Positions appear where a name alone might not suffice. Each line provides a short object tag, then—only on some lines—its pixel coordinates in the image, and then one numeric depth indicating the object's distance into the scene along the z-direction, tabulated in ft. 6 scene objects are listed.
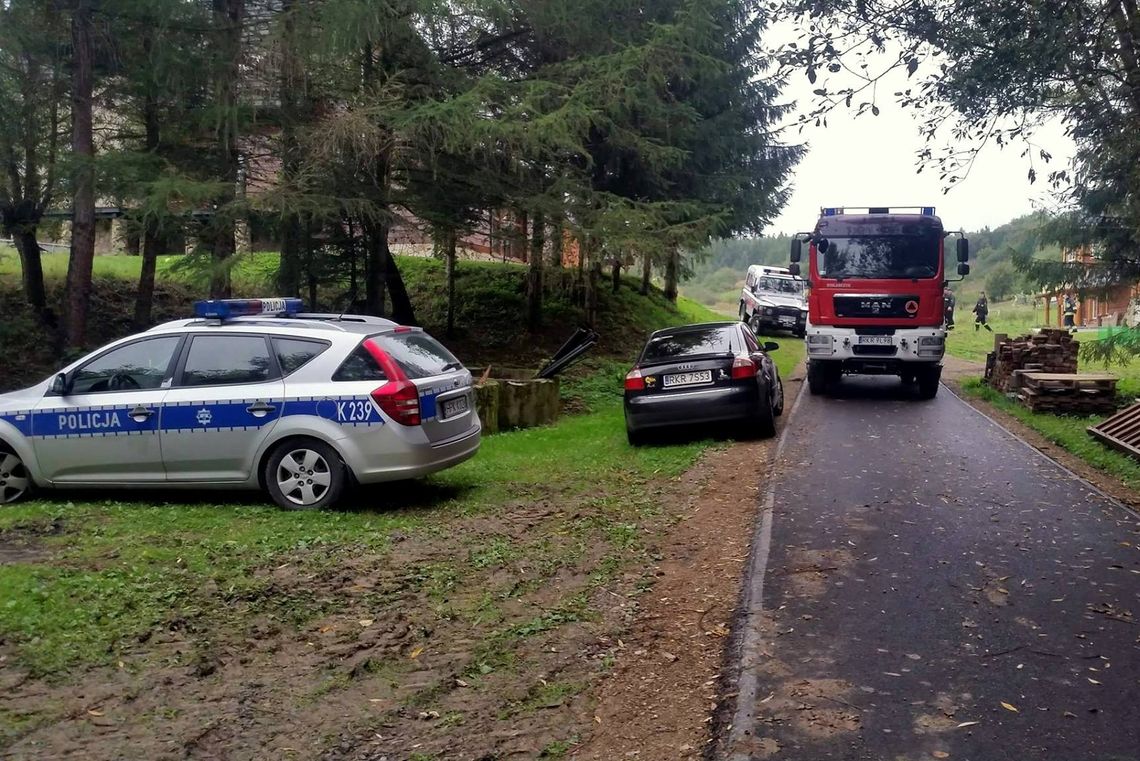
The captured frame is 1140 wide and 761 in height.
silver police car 27.27
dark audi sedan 39.91
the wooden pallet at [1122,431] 38.27
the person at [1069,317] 109.95
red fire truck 55.11
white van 109.29
